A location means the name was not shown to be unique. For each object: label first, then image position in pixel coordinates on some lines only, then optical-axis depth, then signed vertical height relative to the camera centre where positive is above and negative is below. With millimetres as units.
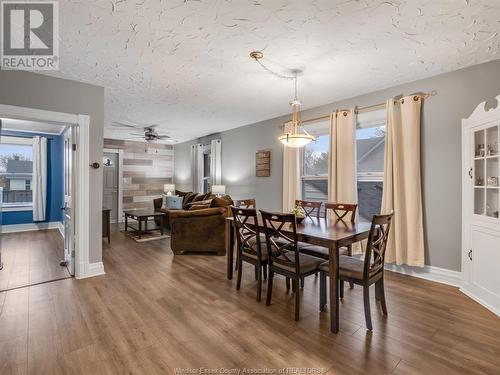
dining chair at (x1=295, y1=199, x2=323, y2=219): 3585 -277
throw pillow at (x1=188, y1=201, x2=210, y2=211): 5046 -397
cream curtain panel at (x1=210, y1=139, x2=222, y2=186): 6680 +655
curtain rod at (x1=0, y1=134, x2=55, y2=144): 6001 +1209
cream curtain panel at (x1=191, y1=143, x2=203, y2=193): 7484 +587
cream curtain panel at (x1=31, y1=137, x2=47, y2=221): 6179 +201
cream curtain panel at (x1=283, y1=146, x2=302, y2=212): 4773 +172
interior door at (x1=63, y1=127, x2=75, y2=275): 3385 -343
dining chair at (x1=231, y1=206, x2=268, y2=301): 2693 -672
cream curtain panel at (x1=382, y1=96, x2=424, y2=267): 3305 +58
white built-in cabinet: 2543 -221
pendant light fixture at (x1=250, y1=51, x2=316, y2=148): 2975 +582
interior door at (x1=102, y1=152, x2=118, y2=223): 7559 +81
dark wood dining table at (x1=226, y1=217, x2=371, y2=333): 2145 -450
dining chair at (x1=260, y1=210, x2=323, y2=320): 2336 -717
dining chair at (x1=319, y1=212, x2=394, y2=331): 2135 -728
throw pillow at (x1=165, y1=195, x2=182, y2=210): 6944 -460
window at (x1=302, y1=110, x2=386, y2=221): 3865 +441
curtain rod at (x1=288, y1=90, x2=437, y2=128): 3246 +1167
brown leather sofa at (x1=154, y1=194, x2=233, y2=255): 4371 -769
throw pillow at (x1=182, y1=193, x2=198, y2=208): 6886 -325
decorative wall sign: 5366 +492
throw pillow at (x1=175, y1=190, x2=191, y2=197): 7514 -204
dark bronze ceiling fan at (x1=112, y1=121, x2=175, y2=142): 5625 +1399
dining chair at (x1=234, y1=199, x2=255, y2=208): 4117 -277
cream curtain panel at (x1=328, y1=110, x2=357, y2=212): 3947 +437
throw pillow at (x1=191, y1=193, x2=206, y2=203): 6440 -295
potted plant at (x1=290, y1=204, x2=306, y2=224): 2982 -337
